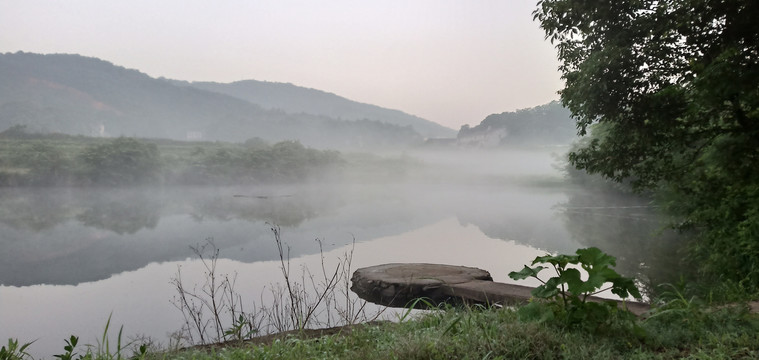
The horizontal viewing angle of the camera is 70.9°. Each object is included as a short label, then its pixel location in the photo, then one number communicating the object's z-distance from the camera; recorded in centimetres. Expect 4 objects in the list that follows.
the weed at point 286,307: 543
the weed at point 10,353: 355
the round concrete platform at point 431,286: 698
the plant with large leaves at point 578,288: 351
